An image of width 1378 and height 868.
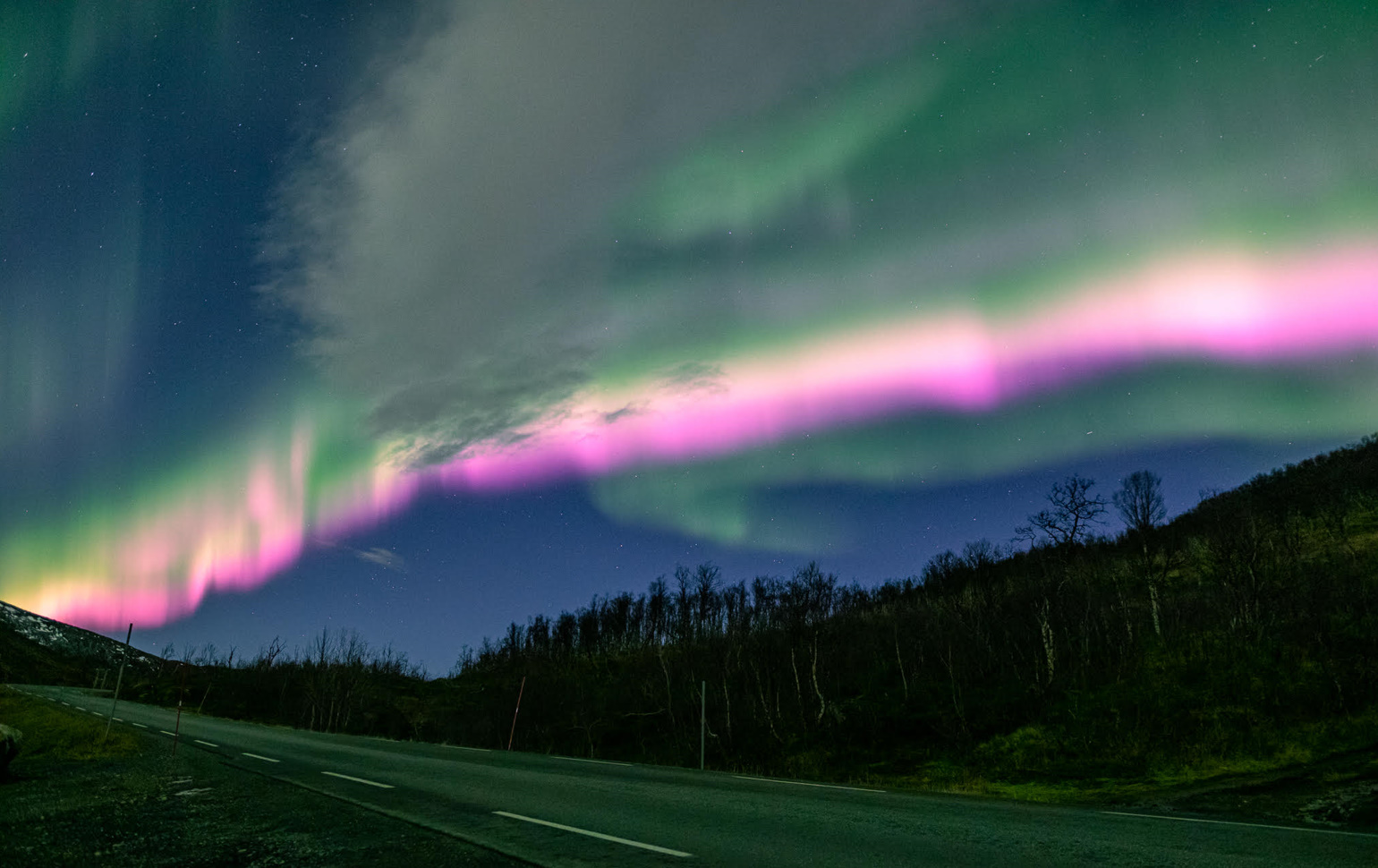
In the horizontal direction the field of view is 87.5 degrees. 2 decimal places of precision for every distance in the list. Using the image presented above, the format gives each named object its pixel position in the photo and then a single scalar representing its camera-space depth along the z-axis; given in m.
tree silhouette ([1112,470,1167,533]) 55.72
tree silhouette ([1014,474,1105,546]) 53.00
